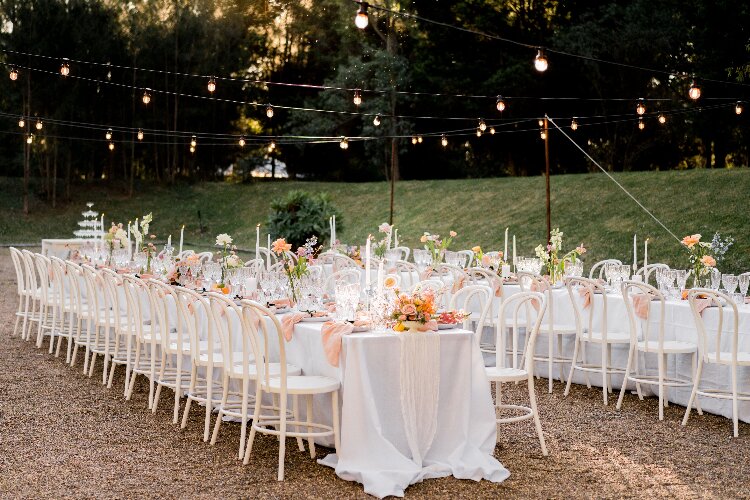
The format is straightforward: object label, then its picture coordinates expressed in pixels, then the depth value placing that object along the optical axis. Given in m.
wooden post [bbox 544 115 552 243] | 11.05
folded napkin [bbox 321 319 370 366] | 4.75
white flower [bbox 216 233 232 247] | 7.22
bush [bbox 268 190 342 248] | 17.92
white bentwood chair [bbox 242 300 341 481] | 4.67
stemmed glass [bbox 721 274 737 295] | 6.45
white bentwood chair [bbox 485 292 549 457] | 5.03
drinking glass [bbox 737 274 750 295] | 6.48
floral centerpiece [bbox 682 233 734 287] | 6.86
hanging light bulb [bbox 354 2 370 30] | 6.11
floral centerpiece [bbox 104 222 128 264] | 9.59
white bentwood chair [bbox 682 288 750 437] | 5.72
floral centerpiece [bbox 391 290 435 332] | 4.59
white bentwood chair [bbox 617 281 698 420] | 6.27
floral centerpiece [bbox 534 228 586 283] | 8.23
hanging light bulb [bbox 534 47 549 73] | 6.84
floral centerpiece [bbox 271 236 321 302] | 5.98
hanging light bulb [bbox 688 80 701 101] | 8.28
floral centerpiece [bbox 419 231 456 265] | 9.08
